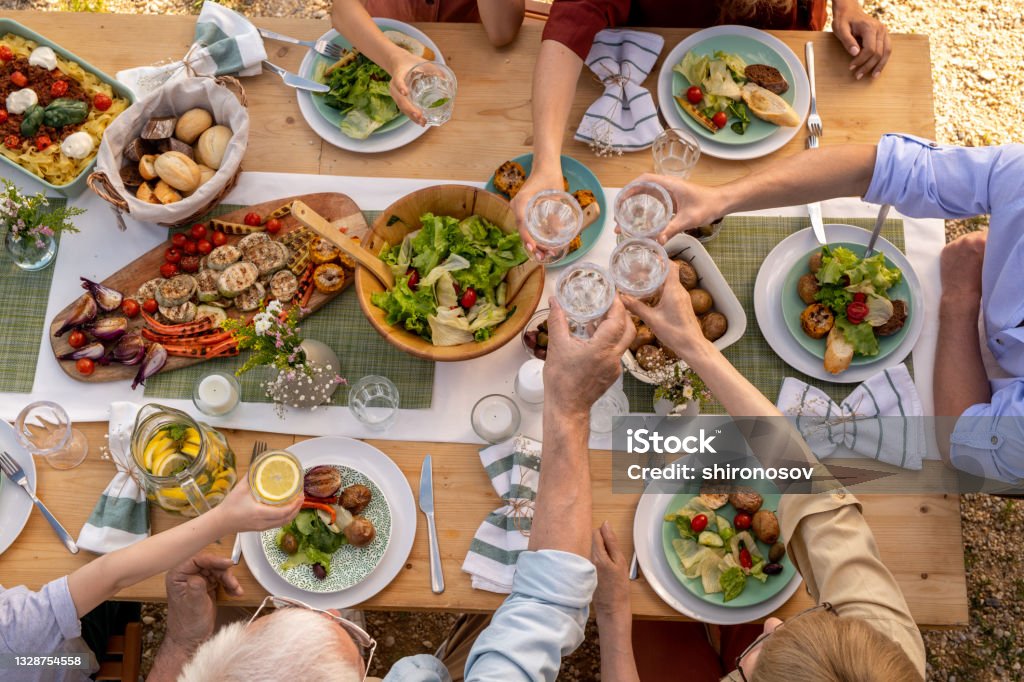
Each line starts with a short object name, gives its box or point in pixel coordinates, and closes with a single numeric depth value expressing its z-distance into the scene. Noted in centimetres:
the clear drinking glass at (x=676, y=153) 216
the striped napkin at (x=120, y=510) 191
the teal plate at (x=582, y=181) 213
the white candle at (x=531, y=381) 198
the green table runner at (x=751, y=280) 206
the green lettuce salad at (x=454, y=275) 193
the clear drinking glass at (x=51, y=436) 194
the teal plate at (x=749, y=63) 223
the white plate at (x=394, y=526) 191
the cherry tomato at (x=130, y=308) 210
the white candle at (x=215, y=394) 196
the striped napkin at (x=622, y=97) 223
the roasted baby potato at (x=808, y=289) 207
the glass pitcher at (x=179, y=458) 182
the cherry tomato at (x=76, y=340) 205
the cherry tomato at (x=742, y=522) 191
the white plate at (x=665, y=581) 189
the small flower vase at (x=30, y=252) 213
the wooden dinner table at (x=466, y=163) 192
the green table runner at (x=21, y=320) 207
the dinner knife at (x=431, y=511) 192
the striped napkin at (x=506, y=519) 191
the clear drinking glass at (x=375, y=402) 202
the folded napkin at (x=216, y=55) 228
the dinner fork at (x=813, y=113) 223
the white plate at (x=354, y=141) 225
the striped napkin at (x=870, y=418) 196
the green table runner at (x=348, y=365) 207
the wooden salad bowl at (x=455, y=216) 187
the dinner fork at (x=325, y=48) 232
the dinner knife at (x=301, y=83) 226
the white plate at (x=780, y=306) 204
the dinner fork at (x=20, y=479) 194
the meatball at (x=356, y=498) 194
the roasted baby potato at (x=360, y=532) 190
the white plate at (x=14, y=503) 194
